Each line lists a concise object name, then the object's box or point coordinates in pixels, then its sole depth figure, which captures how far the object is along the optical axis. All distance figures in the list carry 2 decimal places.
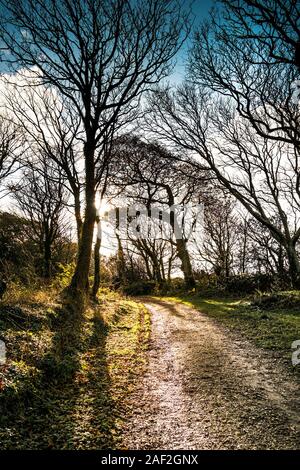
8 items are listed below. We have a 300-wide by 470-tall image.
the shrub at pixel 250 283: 15.20
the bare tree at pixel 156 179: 18.20
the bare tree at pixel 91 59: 9.70
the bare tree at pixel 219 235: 25.36
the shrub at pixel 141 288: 27.28
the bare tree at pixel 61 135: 12.80
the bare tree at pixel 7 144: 17.59
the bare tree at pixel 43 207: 22.80
